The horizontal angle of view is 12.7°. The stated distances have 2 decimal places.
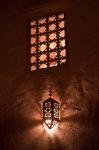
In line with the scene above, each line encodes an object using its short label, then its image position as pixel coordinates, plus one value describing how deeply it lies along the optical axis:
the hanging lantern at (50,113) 9.69
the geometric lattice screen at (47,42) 10.76
